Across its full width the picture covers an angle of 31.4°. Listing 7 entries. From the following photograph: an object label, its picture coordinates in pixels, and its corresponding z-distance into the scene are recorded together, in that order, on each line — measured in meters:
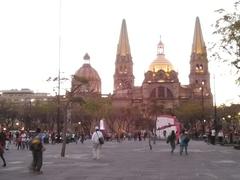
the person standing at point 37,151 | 15.06
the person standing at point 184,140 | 26.05
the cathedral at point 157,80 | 130.01
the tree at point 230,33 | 24.84
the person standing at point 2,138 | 19.77
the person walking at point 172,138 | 27.36
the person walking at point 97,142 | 21.69
